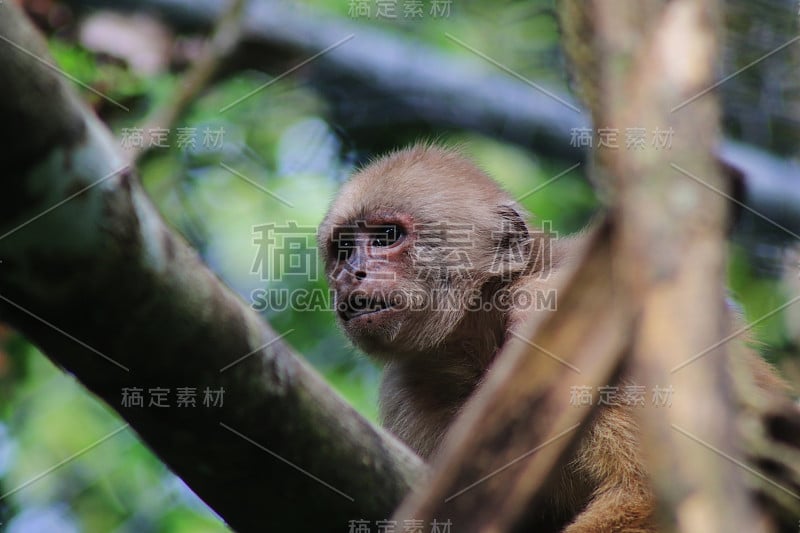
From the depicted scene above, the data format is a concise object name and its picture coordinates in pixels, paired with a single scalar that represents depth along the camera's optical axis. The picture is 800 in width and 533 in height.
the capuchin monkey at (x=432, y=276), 11.47
